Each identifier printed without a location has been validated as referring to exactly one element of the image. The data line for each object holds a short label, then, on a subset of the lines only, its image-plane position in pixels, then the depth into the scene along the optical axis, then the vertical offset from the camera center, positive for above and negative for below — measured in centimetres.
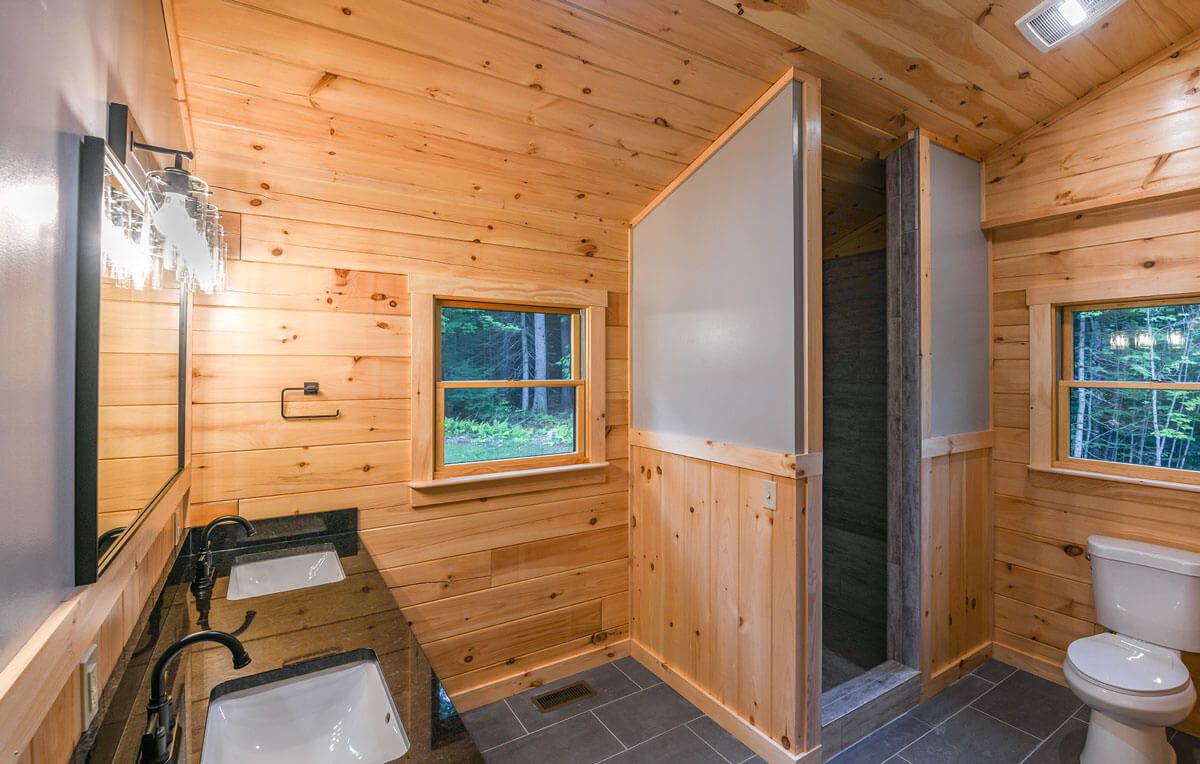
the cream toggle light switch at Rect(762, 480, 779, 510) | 211 -42
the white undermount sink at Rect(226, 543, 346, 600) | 184 -66
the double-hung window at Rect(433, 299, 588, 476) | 256 +0
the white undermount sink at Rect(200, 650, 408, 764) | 112 -72
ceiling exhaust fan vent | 194 +134
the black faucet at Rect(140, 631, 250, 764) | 86 -53
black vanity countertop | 95 -63
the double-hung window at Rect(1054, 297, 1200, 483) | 237 -2
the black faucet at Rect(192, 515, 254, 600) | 164 -57
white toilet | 191 -105
